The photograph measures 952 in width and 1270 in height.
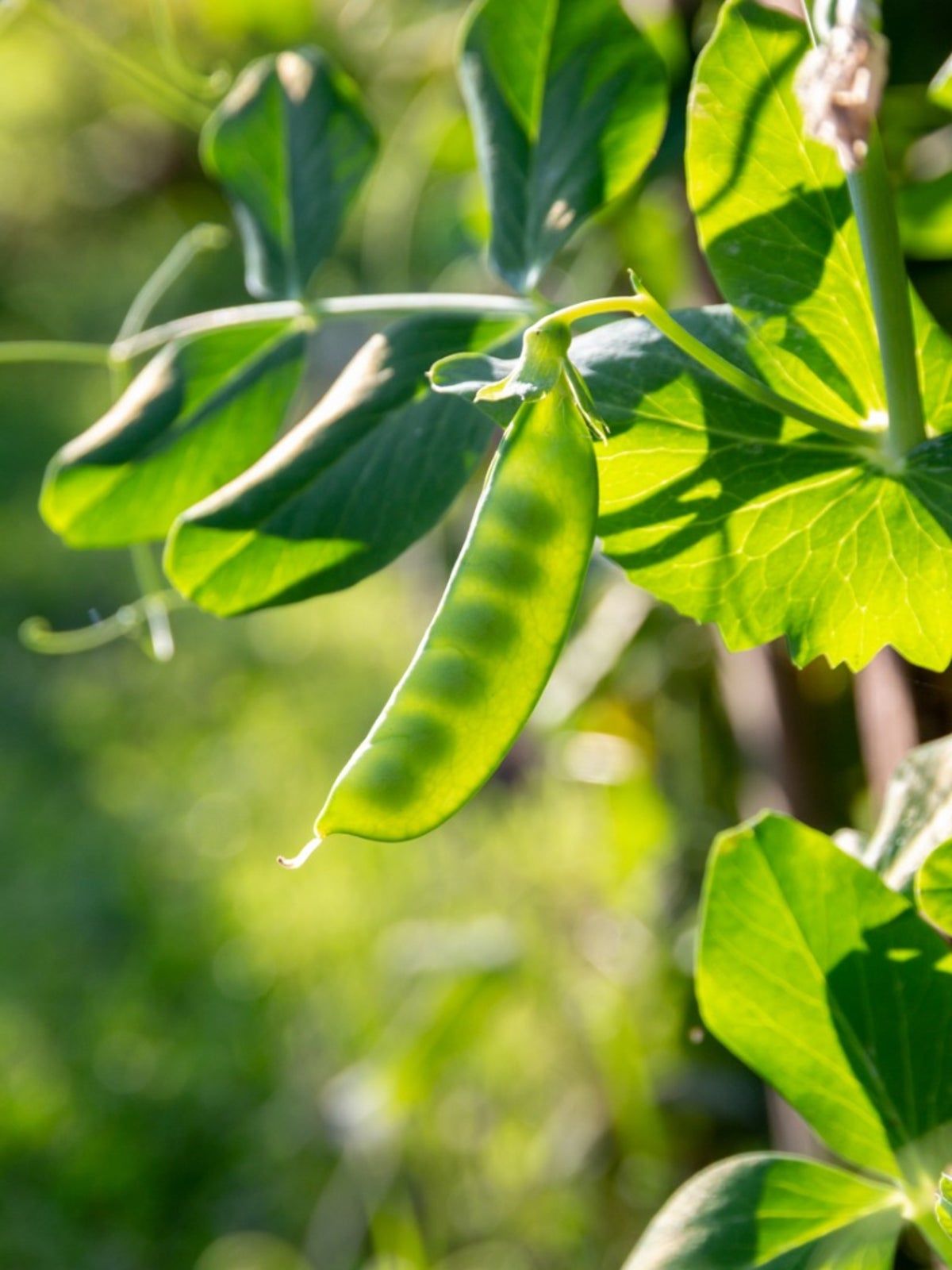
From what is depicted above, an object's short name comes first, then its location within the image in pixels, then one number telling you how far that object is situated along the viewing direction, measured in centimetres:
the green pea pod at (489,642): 56
